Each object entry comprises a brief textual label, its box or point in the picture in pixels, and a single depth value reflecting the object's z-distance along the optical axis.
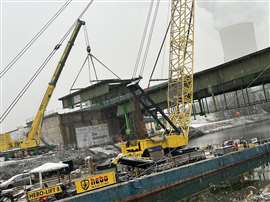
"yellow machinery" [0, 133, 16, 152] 58.38
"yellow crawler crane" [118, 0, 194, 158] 45.09
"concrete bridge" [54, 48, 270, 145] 52.12
